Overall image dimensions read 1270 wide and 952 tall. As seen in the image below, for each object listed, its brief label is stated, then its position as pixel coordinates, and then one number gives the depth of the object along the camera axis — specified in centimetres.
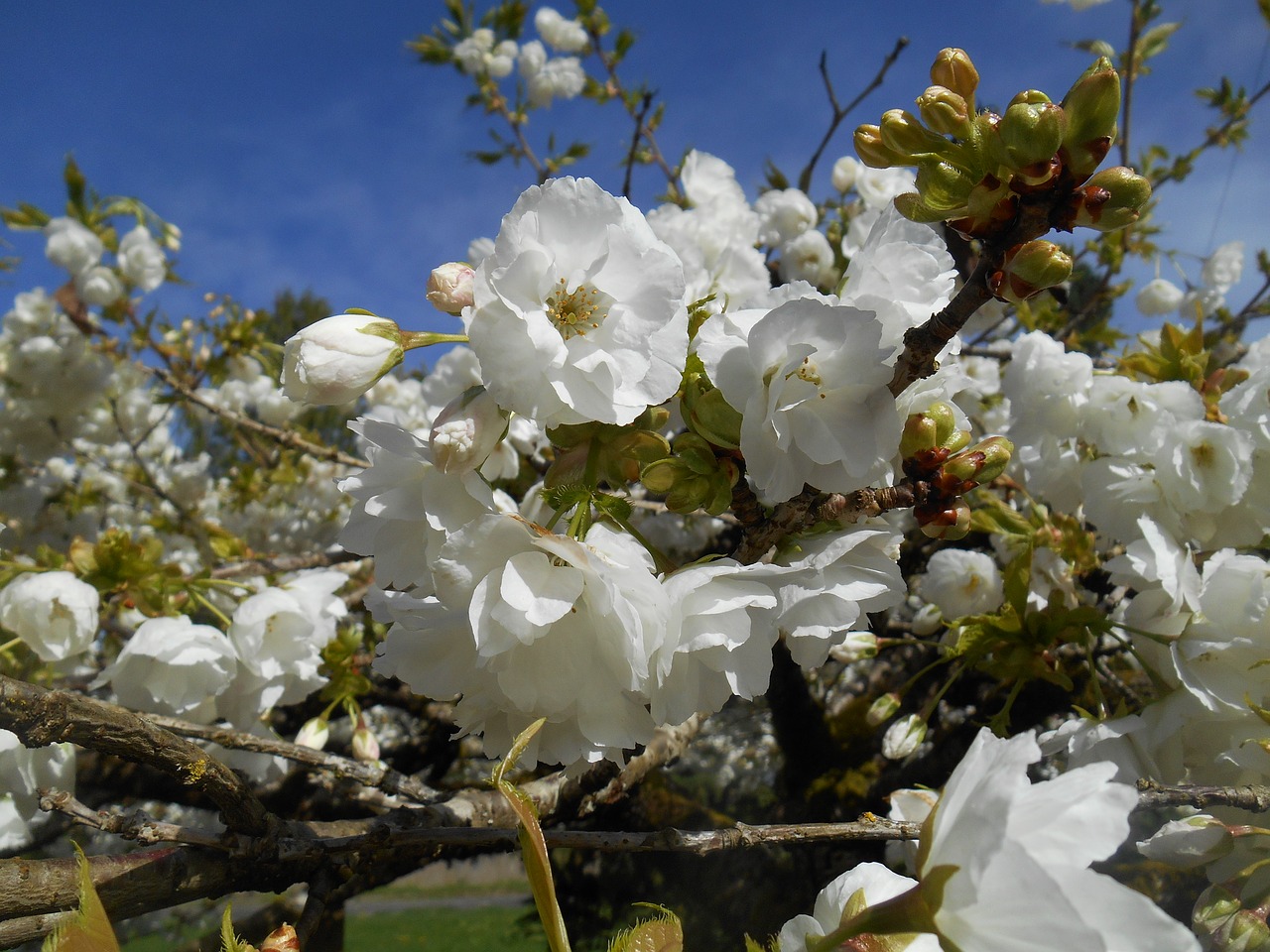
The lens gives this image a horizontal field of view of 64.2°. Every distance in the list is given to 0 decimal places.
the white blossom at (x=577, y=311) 22
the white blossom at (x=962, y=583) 45
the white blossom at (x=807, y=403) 22
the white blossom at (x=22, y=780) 37
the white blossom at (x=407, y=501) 23
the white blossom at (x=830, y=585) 23
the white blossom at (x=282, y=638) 39
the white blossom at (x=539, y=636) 20
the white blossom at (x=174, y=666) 37
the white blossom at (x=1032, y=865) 15
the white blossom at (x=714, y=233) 40
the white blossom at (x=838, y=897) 23
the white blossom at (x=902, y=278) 24
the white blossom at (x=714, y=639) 21
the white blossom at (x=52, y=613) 38
